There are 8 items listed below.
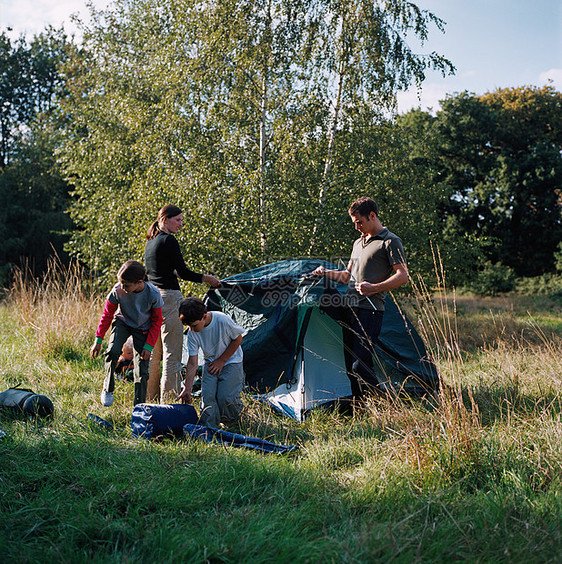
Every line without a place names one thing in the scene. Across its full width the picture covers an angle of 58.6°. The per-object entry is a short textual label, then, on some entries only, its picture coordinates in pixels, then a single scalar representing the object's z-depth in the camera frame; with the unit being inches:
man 154.9
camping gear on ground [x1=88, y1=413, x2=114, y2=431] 153.0
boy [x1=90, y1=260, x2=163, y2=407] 165.5
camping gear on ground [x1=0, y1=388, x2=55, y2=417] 157.4
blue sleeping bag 144.2
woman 178.4
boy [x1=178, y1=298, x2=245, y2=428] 157.9
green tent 180.4
